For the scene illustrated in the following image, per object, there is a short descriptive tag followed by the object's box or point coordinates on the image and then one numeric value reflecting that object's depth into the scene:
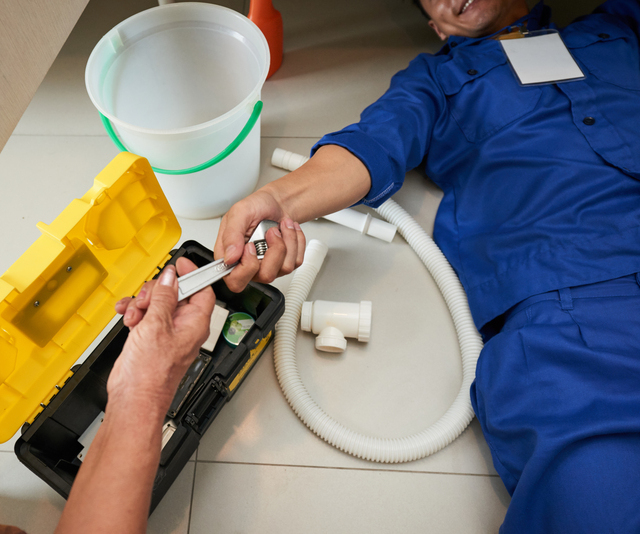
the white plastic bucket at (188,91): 0.83
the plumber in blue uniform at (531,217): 0.65
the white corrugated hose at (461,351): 0.80
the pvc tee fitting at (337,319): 0.88
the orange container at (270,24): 1.13
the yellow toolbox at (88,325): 0.61
